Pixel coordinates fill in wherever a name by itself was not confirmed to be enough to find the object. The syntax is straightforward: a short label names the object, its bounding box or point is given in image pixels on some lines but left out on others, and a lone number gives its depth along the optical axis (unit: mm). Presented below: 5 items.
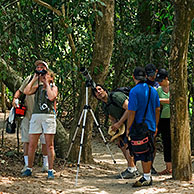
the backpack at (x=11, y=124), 10789
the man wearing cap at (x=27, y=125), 10697
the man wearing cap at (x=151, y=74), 10959
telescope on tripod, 10360
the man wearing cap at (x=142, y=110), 9105
